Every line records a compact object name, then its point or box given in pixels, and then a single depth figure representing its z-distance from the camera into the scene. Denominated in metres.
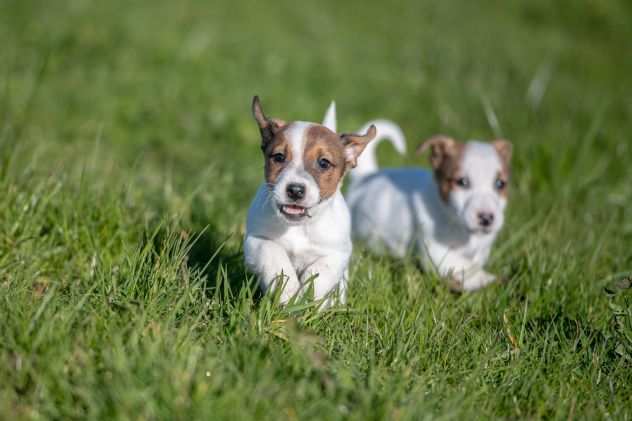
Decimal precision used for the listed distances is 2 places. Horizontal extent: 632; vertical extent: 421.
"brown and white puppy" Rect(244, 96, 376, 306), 3.57
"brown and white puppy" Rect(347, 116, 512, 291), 5.00
